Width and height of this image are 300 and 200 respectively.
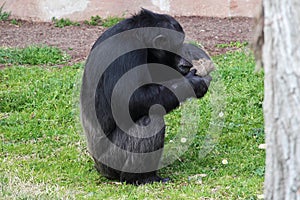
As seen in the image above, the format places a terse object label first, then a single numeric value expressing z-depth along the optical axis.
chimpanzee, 9.71
